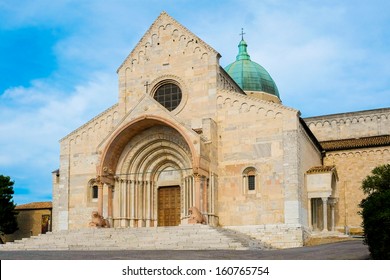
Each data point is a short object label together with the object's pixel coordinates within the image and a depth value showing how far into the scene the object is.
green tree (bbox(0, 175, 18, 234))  44.78
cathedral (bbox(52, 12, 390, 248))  31.03
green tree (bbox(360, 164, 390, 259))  14.67
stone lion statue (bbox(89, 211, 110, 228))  31.80
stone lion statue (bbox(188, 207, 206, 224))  29.05
